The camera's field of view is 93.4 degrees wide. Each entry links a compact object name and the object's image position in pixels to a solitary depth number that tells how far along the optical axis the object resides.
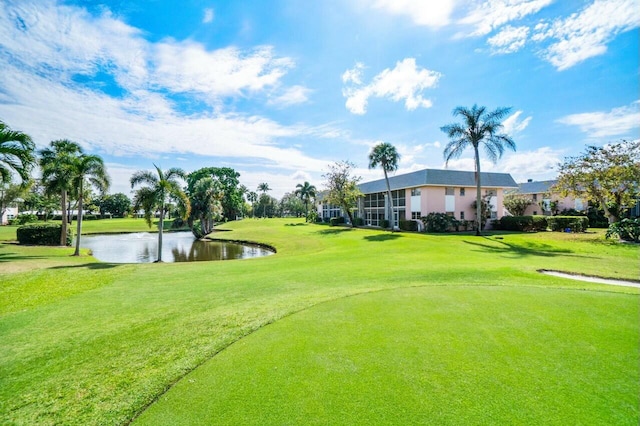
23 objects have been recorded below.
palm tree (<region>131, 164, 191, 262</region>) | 23.45
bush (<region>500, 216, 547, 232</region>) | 35.44
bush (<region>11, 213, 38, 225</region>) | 48.84
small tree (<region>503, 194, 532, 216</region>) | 49.09
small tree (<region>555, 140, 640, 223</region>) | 24.78
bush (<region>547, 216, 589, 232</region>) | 33.06
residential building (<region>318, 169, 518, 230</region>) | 37.94
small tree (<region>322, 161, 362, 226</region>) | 48.34
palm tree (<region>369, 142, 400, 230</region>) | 39.56
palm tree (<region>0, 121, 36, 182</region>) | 10.19
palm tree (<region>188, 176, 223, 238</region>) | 45.66
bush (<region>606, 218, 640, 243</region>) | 22.38
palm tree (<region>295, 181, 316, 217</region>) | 80.94
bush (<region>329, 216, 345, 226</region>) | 58.47
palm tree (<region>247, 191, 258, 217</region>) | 123.74
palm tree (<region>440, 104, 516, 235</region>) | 28.00
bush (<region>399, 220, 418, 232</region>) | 38.28
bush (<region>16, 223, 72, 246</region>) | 26.92
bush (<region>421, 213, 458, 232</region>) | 36.00
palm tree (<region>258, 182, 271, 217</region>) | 119.44
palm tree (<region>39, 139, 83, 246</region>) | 22.00
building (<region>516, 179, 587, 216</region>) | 46.47
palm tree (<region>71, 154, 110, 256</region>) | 22.06
